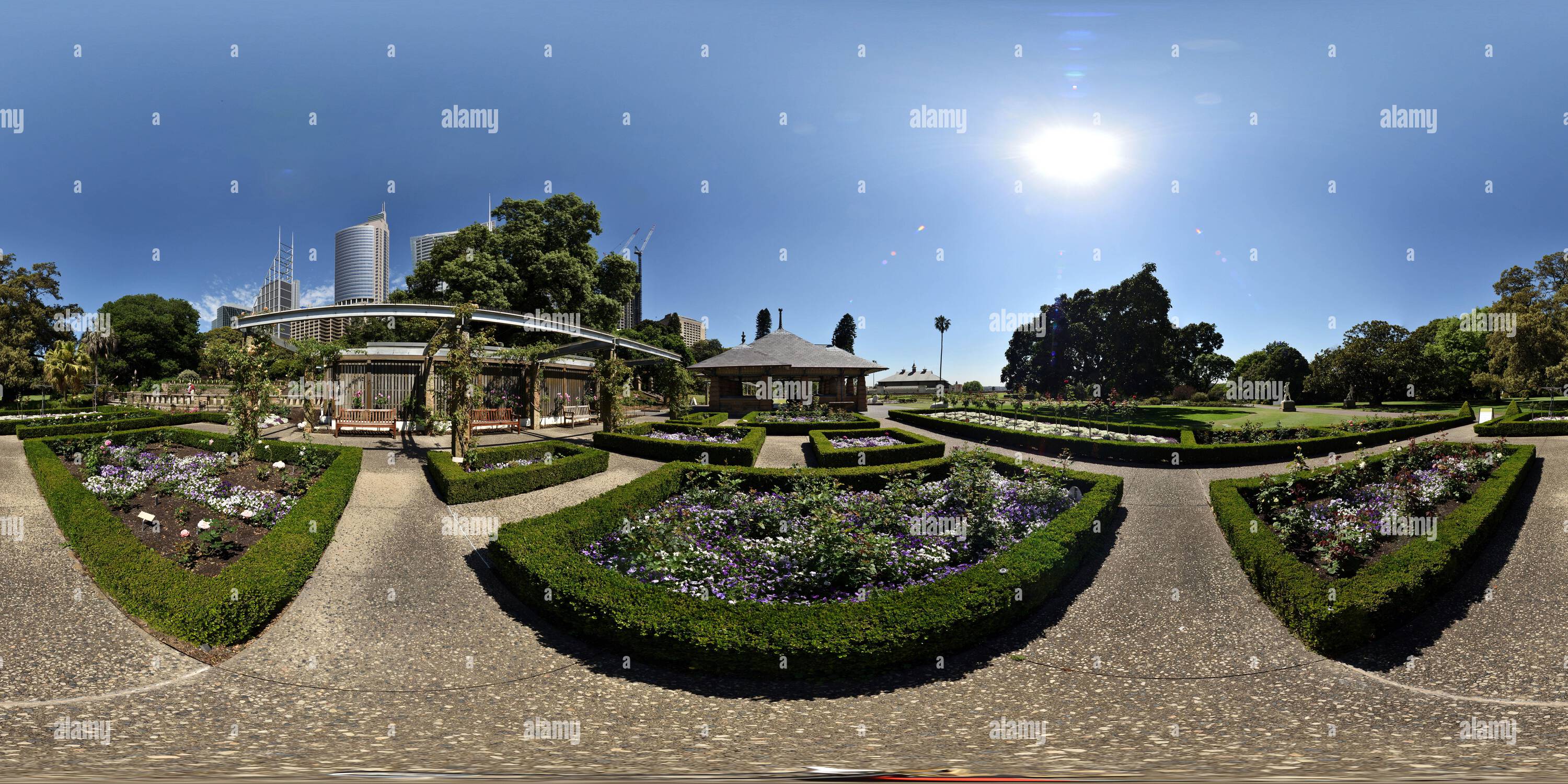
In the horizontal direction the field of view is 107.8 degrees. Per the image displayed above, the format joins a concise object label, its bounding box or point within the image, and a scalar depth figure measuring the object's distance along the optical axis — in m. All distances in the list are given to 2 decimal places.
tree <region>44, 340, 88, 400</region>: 33.00
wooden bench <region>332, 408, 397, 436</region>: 20.28
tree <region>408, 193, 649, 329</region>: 34.41
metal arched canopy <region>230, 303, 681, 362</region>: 18.66
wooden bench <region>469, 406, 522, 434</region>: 21.58
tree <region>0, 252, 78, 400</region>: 35.62
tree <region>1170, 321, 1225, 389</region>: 34.66
